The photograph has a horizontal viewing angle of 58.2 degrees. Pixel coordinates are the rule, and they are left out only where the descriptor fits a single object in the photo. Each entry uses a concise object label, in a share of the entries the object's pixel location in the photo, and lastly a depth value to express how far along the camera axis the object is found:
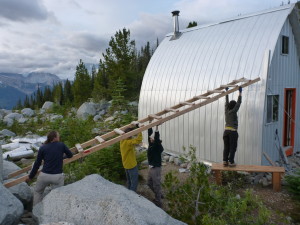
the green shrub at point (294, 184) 7.13
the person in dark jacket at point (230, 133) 8.10
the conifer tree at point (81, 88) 33.69
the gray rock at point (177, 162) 10.57
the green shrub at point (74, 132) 9.67
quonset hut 8.73
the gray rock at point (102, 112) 27.20
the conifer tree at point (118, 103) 21.46
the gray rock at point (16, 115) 30.83
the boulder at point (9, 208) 4.70
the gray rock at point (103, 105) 29.00
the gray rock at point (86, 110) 25.89
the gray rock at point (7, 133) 17.45
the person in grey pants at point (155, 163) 6.44
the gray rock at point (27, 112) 32.90
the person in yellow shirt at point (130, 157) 6.25
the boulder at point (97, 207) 4.28
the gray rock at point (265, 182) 8.19
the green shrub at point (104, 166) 7.37
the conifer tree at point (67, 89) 53.52
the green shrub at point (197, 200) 4.93
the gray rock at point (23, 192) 6.05
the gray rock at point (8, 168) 7.00
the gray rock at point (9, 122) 22.33
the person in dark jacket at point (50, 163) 5.48
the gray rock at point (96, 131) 16.78
